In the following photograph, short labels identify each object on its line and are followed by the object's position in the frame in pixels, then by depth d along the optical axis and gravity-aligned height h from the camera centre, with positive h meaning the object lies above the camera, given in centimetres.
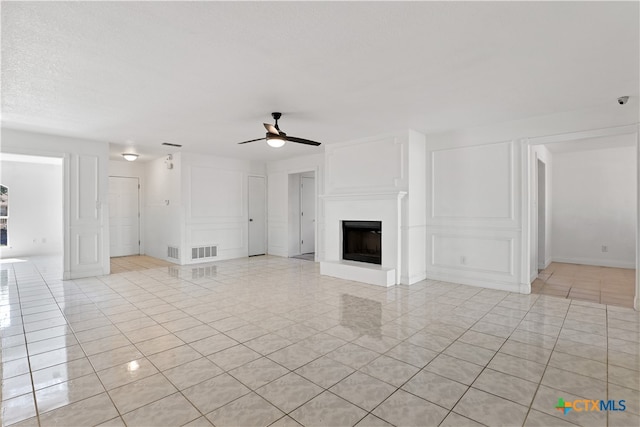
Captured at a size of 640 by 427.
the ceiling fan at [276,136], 405 +100
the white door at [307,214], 873 -3
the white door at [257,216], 866 -7
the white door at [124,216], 846 -5
